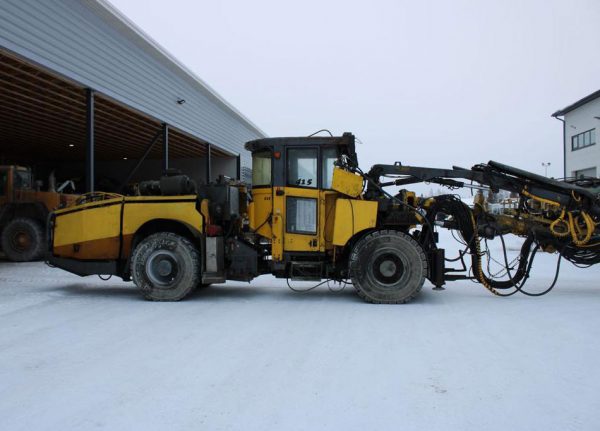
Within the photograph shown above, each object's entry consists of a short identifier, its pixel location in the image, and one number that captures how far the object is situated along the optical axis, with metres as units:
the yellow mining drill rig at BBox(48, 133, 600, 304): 7.15
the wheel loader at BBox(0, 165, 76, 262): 13.35
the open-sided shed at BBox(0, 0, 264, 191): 11.16
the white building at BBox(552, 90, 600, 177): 27.42
